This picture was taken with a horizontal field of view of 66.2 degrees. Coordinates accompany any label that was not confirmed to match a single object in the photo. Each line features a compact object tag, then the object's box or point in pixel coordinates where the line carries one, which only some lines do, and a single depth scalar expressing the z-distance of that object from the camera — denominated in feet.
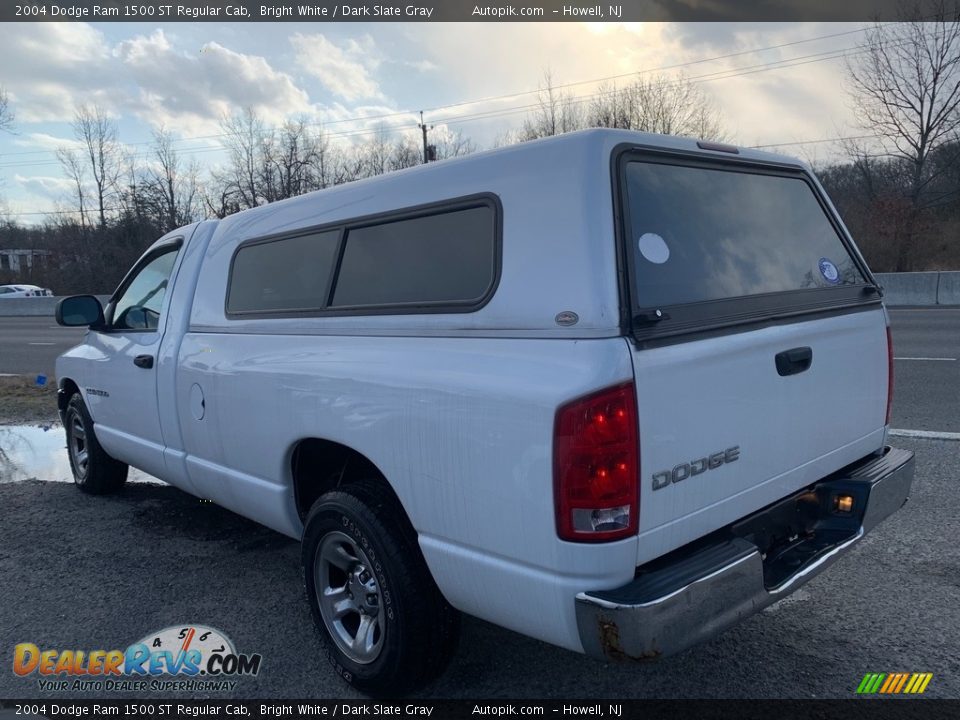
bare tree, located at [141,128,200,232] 147.02
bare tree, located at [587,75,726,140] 100.07
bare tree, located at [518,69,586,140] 103.71
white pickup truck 7.28
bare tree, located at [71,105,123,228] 154.10
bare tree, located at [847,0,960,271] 85.25
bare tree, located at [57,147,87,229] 155.33
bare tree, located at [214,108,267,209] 139.13
